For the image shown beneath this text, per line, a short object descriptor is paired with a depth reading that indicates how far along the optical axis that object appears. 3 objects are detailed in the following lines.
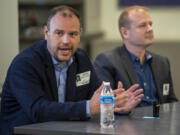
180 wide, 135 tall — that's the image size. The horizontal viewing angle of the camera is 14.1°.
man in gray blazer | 5.88
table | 3.45
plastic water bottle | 3.73
